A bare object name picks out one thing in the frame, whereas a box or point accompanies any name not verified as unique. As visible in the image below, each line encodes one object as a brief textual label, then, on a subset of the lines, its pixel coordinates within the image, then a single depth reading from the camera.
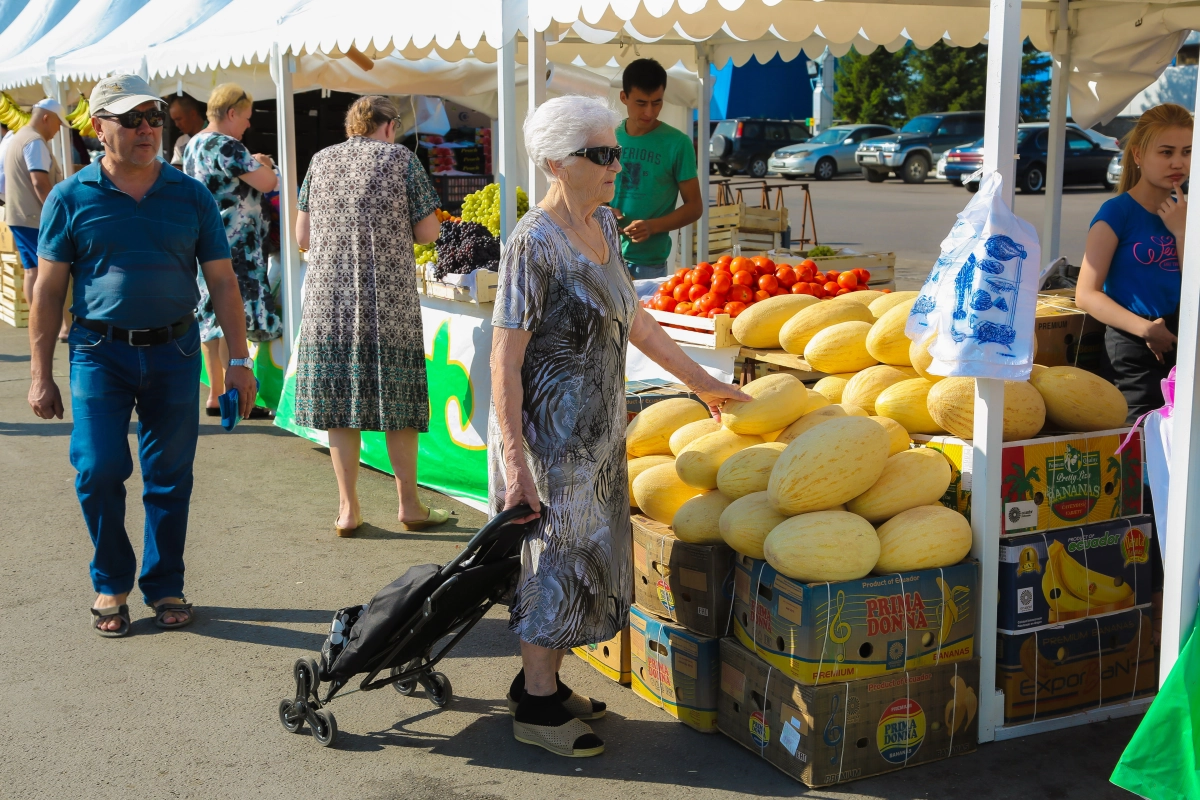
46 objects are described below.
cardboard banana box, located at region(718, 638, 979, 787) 3.31
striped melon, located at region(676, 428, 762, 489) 3.86
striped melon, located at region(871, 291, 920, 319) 4.62
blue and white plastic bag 3.37
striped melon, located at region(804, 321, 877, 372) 4.36
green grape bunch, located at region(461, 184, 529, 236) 7.39
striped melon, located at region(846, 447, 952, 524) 3.53
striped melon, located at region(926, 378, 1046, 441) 3.64
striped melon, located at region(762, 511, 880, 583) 3.31
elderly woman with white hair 3.30
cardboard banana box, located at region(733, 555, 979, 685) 3.30
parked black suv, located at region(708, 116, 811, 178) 31.81
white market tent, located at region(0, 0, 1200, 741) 3.38
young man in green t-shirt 6.57
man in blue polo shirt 4.25
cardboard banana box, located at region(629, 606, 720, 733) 3.72
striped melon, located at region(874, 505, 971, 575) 3.41
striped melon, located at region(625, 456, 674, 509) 4.14
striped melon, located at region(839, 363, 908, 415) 4.07
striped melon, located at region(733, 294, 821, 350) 4.86
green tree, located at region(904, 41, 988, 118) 38.59
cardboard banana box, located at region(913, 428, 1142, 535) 3.60
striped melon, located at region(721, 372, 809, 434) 3.88
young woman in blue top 4.05
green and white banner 6.12
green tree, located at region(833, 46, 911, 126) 40.31
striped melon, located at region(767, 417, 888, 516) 3.46
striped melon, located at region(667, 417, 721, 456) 4.10
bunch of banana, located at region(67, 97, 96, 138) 11.58
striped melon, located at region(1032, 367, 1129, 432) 3.75
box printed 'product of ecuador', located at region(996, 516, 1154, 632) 3.57
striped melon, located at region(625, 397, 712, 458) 4.27
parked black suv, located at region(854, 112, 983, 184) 29.16
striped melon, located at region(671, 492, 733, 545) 3.73
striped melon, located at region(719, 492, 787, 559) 3.53
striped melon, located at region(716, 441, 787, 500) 3.73
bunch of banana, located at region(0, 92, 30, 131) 12.53
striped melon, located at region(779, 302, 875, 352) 4.58
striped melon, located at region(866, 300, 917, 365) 4.14
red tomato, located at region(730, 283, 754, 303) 5.34
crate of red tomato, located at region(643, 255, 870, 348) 5.21
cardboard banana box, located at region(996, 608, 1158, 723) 3.61
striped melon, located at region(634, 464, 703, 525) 3.98
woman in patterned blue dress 7.33
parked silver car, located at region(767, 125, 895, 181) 30.45
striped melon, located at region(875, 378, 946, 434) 3.88
